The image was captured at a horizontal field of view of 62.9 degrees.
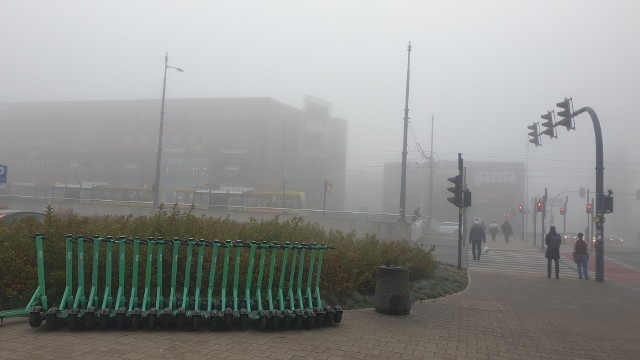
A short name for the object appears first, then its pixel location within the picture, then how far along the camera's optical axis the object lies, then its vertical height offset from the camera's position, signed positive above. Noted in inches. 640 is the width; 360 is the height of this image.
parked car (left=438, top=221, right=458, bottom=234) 1761.8 -31.7
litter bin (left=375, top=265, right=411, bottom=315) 311.7 -45.8
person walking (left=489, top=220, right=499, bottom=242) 1359.5 -27.6
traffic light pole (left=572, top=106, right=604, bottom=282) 623.8 +55.9
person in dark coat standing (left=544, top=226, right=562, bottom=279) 609.6 -25.7
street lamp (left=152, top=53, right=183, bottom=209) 1148.5 +109.4
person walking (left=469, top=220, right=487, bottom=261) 797.2 -27.1
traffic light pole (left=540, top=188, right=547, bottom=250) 1110.1 +43.8
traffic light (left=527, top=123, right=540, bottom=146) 740.0 +125.4
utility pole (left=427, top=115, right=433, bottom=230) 1717.5 +123.3
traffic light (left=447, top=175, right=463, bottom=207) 637.3 +32.4
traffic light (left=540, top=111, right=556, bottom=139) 674.2 +128.0
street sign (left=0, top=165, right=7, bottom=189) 606.5 +22.6
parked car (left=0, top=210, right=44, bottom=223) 527.7 -18.5
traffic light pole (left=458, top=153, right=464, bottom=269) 619.2 +11.0
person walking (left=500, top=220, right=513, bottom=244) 1282.8 -21.9
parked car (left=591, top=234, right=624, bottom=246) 1757.5 -51.8
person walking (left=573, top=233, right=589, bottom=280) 620.3 -38.3
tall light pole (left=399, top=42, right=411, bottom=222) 1075.3 +145.8
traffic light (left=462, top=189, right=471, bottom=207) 640.5 +27.2
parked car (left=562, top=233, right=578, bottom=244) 1535.1 -43.3
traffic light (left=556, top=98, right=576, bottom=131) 633.6 +133.6
